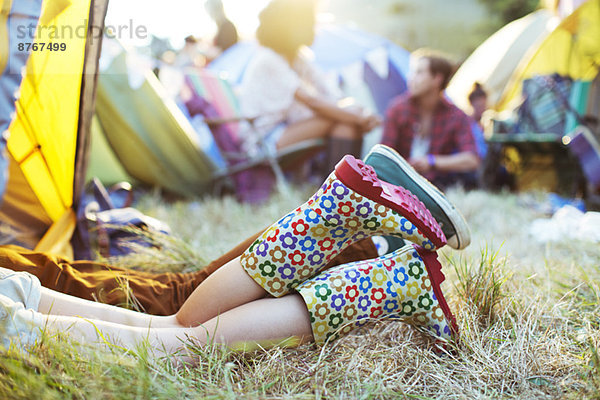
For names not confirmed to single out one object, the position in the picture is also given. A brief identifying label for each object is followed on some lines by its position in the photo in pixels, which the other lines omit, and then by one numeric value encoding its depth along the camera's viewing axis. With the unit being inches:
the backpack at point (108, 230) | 60.0
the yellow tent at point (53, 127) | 49.1
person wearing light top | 114.4
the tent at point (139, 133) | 100.7
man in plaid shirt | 111.1
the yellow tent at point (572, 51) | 139.6
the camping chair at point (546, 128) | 128.3
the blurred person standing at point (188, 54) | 176.6
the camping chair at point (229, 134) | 116.2
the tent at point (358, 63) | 194.2
